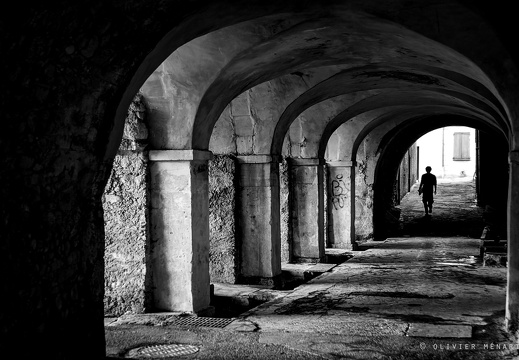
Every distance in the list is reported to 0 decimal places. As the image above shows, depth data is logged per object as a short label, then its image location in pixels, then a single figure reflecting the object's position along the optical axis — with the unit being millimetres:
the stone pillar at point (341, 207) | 14875
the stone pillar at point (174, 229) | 7316
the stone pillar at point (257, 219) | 10109
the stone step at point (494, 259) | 10594
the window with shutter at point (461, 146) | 38125
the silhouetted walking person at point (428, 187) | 20297
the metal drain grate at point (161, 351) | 5547
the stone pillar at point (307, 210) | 12453
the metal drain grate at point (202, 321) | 6762
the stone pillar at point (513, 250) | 5707
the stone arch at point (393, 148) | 17391
